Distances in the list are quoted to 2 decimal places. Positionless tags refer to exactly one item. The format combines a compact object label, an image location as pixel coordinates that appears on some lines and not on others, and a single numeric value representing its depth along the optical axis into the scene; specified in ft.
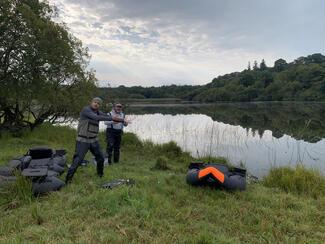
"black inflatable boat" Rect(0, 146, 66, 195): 21.49
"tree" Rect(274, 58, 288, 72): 367.72
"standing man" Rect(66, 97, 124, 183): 24.47
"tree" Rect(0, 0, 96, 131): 46.29
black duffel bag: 28.94
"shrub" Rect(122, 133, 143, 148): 51.42
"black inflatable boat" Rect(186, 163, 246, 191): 23.25
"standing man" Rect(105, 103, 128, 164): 32.53
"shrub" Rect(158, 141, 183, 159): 44.31
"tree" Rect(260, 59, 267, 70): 408.79
